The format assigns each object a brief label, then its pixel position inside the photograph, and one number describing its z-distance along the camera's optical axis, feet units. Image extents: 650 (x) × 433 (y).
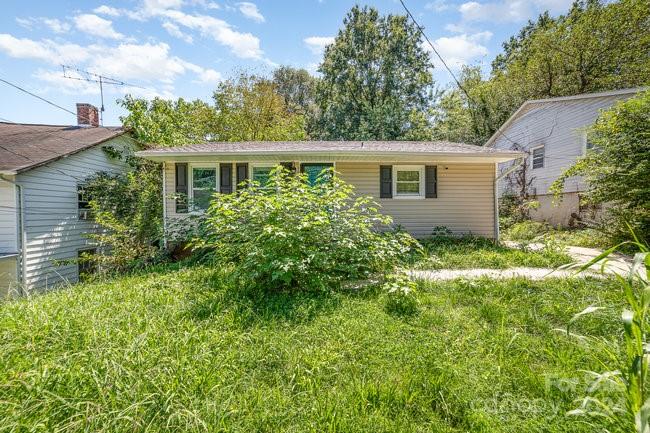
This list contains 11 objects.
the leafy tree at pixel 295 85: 83.92
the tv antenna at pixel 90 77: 37.35
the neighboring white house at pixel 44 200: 23.79
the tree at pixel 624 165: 20.24
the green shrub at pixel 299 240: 13.12
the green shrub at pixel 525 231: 31.47
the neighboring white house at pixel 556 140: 33.06
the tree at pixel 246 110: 55.26
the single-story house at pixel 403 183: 27.91
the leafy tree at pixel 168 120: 39.71
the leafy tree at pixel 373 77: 61.57
